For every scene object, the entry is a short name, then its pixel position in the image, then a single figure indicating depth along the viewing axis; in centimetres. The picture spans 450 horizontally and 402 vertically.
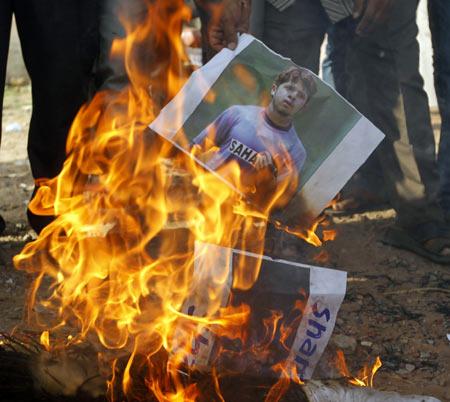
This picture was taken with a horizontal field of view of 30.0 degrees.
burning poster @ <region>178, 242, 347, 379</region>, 292
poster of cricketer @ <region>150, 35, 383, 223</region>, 348
